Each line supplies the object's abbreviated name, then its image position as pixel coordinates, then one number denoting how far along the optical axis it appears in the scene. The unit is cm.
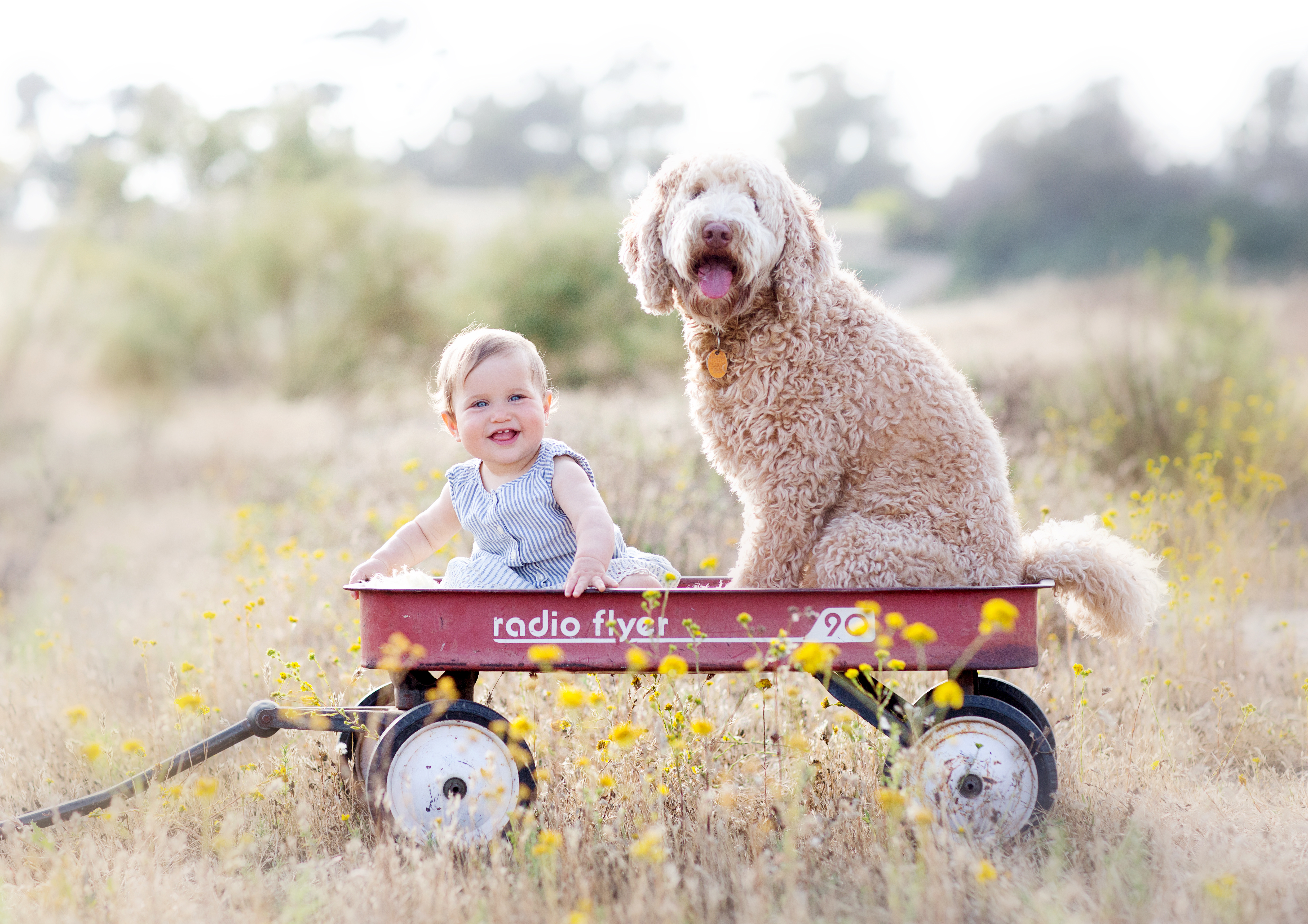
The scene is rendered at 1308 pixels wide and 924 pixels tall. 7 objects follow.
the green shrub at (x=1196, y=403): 600
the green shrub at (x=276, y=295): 1283
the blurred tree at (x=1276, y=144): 3038
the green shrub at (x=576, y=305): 1269
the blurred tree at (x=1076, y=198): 2939
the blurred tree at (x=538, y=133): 4759
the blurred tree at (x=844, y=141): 5072
